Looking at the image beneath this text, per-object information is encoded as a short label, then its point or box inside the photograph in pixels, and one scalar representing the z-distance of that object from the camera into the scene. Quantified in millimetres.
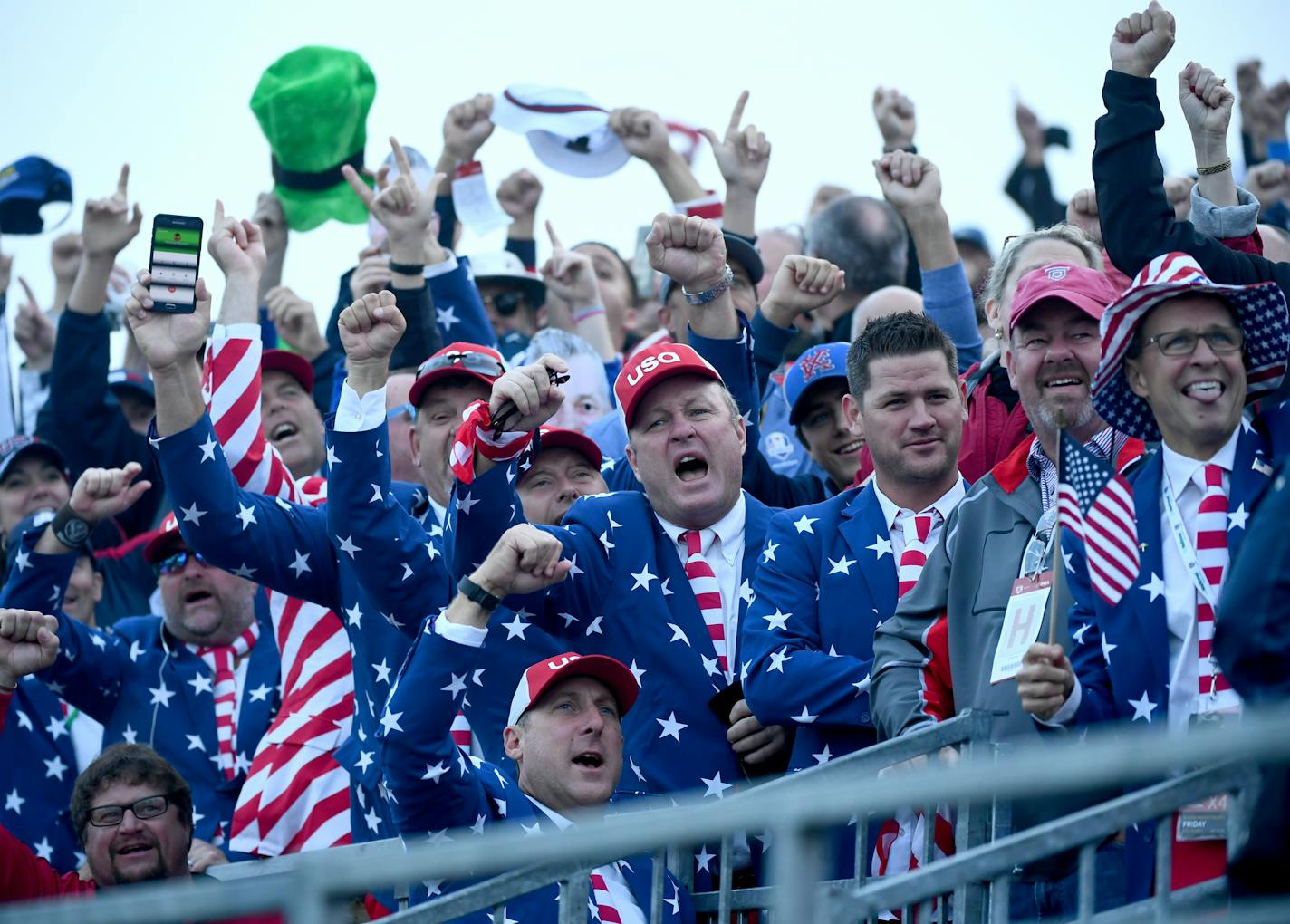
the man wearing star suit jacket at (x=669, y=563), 10406
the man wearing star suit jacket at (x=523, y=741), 9492
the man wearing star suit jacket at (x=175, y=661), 13305
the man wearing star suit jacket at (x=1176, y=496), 7879
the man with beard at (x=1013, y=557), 8539
